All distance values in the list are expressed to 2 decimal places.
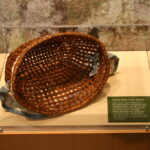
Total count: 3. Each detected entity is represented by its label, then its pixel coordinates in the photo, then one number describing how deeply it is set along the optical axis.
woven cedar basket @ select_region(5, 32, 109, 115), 1.83
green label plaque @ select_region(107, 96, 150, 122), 1.76
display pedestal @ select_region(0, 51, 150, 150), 1.82
